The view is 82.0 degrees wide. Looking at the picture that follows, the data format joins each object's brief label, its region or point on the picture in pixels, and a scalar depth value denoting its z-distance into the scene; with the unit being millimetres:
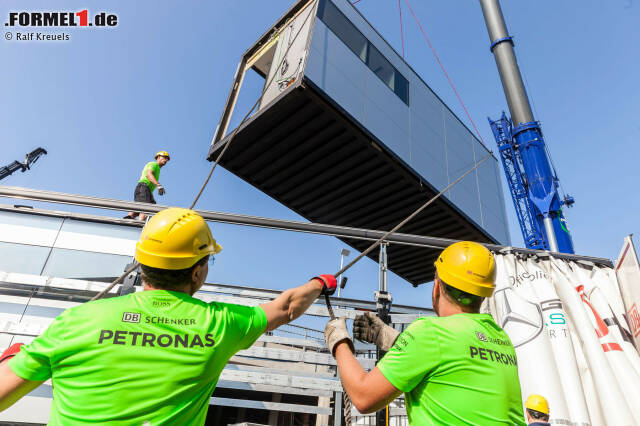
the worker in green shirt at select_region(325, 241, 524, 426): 1586
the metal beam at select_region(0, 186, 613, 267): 3273
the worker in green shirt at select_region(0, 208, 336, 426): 1310
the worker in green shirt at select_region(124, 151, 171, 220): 7766
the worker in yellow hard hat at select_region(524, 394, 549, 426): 3161
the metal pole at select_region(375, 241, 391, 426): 3084
